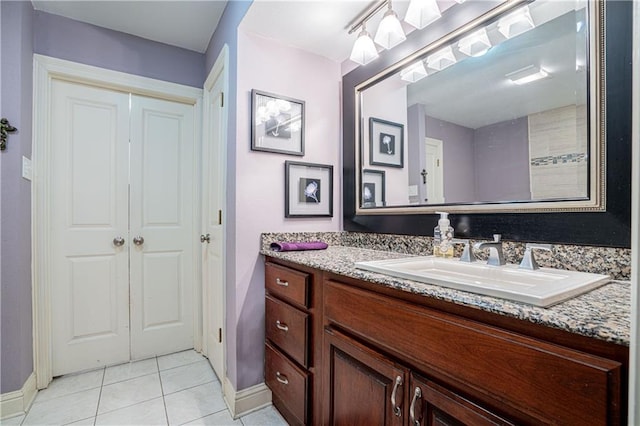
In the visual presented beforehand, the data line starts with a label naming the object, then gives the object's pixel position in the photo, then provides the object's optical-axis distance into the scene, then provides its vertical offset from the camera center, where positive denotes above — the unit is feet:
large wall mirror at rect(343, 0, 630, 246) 2.96 +1.14
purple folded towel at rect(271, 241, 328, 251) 5.09 -0.61
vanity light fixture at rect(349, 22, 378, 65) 5.09 +2.79
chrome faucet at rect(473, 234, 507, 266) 3.42 -0.46
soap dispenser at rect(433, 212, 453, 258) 4.10 -0.37
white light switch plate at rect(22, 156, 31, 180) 5.52 +0.80
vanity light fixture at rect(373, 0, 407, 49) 4.59 +2.83
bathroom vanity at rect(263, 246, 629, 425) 1.68 -1.08
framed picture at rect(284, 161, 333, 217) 5.80 +0.43
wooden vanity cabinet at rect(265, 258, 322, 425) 4.05 -1.93
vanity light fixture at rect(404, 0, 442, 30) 4.20 +2.82
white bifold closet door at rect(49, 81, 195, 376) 6.59 -0.38
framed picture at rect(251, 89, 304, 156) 5.47 +1.65
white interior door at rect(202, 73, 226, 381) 6.25 -0.39
